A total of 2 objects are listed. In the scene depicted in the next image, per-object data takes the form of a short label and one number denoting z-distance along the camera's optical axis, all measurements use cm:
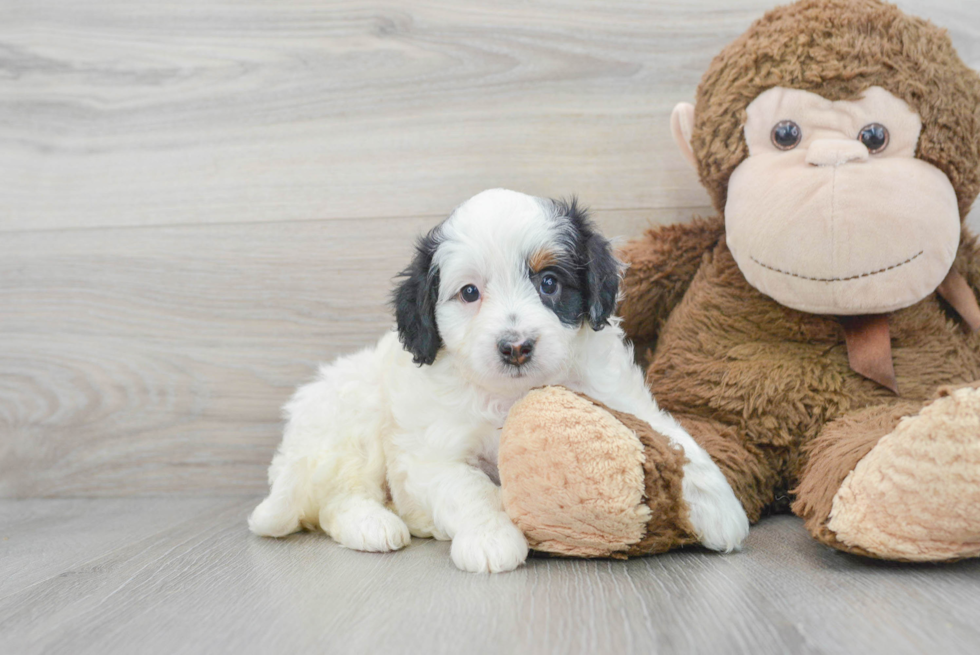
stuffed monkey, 72
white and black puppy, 74
